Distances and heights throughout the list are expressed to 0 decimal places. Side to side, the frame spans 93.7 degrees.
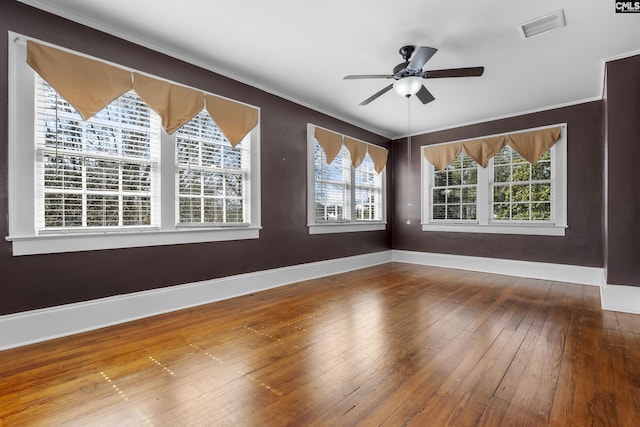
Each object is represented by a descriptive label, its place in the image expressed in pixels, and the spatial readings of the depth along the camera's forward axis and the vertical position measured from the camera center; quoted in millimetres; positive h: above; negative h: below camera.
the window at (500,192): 4820 +364
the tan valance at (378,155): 5996 +1183
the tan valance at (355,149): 5466 +1197
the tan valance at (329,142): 4891 +1204
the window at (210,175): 3373 +467
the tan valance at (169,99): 3012 +1218
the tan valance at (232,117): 3555 +1207
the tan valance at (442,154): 5758 +1166
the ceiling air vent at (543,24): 2658 +1736
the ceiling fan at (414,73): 2879 +1400
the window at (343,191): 4867 +410
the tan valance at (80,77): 2465 +1211
